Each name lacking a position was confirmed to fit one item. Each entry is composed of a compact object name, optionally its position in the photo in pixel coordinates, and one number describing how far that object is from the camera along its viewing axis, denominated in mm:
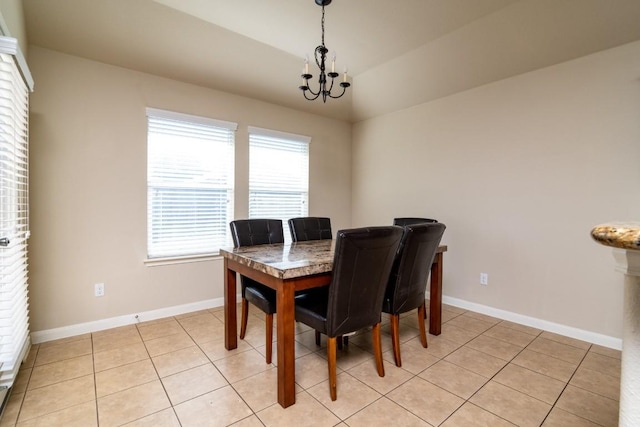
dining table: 1693
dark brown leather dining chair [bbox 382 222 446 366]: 2076
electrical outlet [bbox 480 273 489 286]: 3211
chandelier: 2250
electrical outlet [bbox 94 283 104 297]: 2755
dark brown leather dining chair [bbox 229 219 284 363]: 2207
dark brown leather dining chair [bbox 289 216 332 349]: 3068
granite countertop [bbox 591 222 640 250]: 614
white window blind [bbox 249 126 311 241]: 3736
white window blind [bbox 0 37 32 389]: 1622
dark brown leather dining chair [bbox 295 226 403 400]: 1672
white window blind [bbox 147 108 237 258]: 3055
